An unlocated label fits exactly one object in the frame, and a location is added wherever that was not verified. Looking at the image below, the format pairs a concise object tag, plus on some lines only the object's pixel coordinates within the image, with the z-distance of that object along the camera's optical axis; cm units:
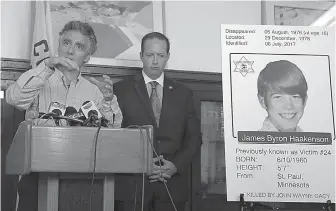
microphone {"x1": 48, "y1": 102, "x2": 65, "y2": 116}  201
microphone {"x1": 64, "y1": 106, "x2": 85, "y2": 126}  194
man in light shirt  212
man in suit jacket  274
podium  177
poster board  271
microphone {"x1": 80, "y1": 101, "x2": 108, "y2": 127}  195
